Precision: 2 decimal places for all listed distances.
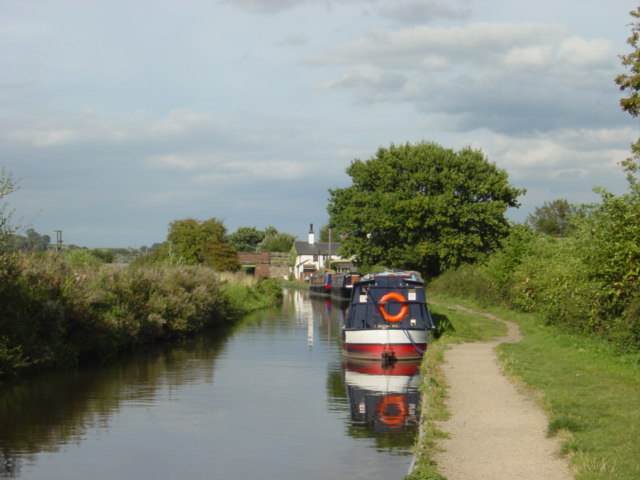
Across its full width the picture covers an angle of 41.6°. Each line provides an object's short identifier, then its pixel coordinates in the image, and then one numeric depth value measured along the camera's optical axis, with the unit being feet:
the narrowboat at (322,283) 248.89
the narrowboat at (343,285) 210.18
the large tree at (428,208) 184.65
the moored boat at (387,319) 78.02
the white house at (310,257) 401.70
